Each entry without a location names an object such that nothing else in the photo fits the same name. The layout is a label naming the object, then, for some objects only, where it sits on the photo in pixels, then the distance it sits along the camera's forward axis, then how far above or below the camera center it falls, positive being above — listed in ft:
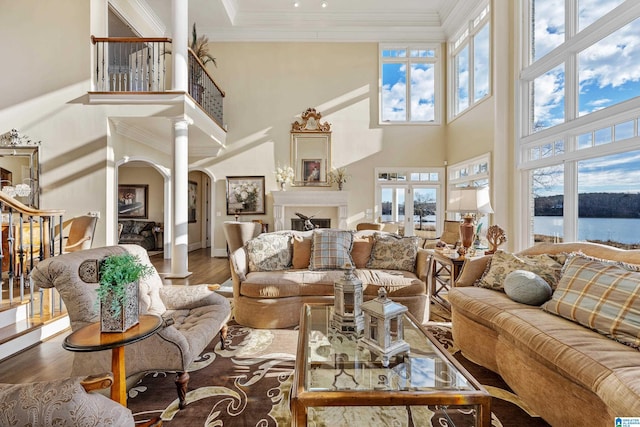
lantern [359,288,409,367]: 5.38 -2.18
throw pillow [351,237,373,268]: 12.04 -1.66
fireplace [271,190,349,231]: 24.68 +0.50
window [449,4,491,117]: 19.49 +10.62
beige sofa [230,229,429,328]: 10.22 -2.40
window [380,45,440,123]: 25.75 +10.71
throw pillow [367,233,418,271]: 11.59 -1.63
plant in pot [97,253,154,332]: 4.82 -1.32
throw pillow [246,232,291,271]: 11.39 -1.60
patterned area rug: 5.89 -4.08
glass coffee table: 4.12 -2.59
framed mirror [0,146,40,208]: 16.87 +2.27
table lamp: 11.85 +0.23
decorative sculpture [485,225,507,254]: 12.38 -1.08
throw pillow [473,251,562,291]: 7.97 -1.59
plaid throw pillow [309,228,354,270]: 11.37 -1.47
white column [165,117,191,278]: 16.81 +0.57
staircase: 8.45 -3.34
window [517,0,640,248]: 10.99 +3.74
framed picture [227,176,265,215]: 25.54 +1.36
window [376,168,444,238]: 25.70 +1.11
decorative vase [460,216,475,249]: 12.00 -0.85
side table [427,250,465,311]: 11.48 -2.41
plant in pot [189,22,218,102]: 19.48 +9.31
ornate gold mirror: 25.44 +5.10
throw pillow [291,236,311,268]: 11.89 -1.67
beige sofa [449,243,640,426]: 4.59 -2.61
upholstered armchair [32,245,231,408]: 5.84 -2.59
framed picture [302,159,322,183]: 25.53 +3.56
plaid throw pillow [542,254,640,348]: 5.55 -1.79
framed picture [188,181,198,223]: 29.50 +1.16
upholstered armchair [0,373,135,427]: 3.35 -2.23
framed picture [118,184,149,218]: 29.09 +1.08
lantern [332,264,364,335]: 6.48 -2.06
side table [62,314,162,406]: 4.46 -1.98
